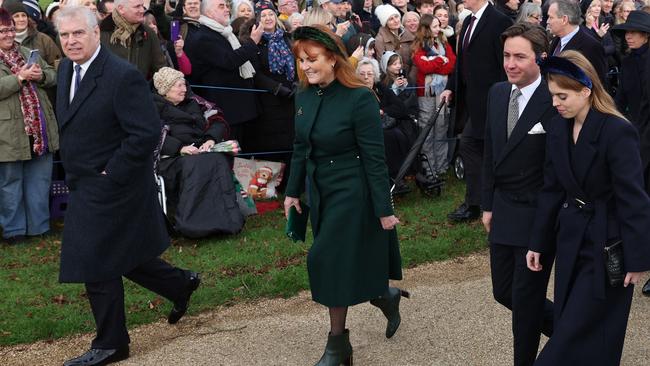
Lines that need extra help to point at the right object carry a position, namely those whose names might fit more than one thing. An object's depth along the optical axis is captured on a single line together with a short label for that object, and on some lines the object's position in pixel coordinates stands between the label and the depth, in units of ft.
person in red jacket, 35.99
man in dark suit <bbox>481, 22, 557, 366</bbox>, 16.40
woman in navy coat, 14.49
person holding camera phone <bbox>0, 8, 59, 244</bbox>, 27.02
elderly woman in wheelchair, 27.71
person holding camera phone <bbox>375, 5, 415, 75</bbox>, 37.35
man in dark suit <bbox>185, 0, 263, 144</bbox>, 31.07
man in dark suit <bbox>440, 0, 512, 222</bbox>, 28.58
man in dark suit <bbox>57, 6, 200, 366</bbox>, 17.93
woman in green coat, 17.53
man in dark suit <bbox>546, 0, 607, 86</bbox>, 27.25
